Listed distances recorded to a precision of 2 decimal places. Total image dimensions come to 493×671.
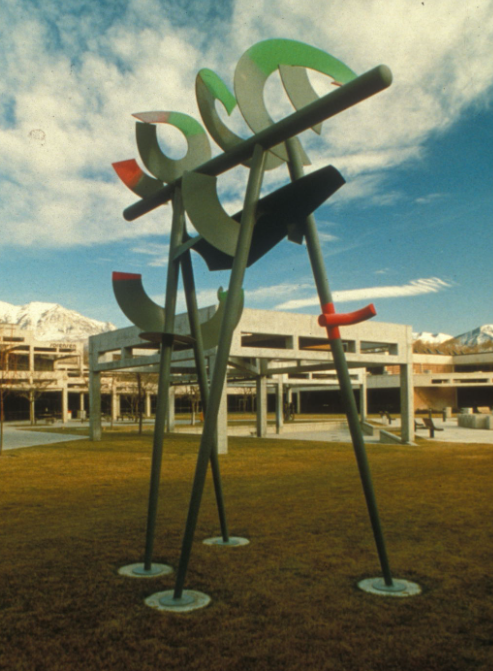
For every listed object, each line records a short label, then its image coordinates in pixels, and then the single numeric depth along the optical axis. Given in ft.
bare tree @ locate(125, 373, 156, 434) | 89.29
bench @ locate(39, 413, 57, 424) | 143.13
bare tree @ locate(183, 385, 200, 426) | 125.14
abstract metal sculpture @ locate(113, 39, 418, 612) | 14.58
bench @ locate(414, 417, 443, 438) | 81.41
